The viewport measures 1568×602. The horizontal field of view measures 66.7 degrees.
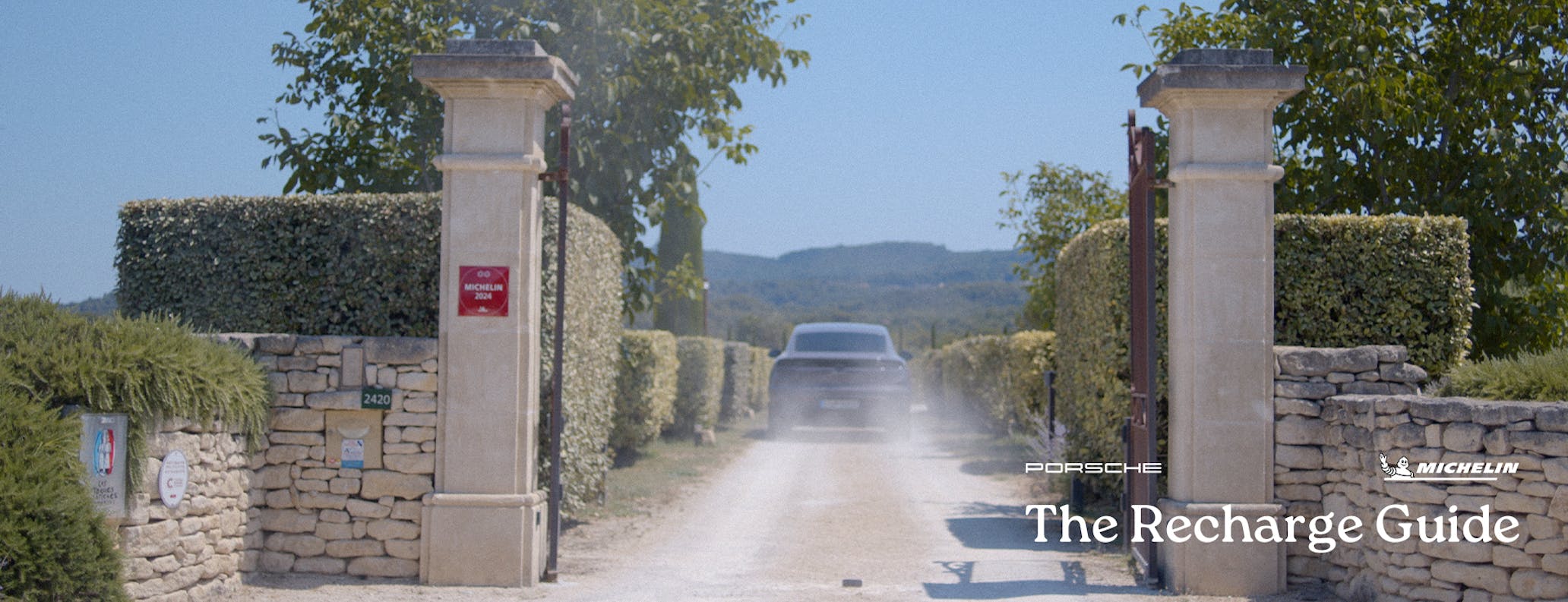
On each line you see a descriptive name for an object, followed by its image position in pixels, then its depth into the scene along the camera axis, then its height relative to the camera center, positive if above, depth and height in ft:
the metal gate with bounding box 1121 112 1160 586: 22.52 +0.23
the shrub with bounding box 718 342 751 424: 74.28 -2.67
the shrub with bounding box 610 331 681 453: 46.88 -2.16
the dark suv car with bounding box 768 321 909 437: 54.13 -2.09
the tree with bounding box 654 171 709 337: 78.73 +5.54
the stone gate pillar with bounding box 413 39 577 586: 21.99 +0.12
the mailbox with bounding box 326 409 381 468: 22.58 -1.99
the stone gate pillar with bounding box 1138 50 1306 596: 21.65 +0.52
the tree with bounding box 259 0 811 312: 36.35 +7.93
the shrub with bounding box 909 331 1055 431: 46.19 -1.64
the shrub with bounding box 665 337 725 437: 59.93 -2.43
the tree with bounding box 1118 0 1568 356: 29.40 +5.77
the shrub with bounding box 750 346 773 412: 93.71 -2.92
